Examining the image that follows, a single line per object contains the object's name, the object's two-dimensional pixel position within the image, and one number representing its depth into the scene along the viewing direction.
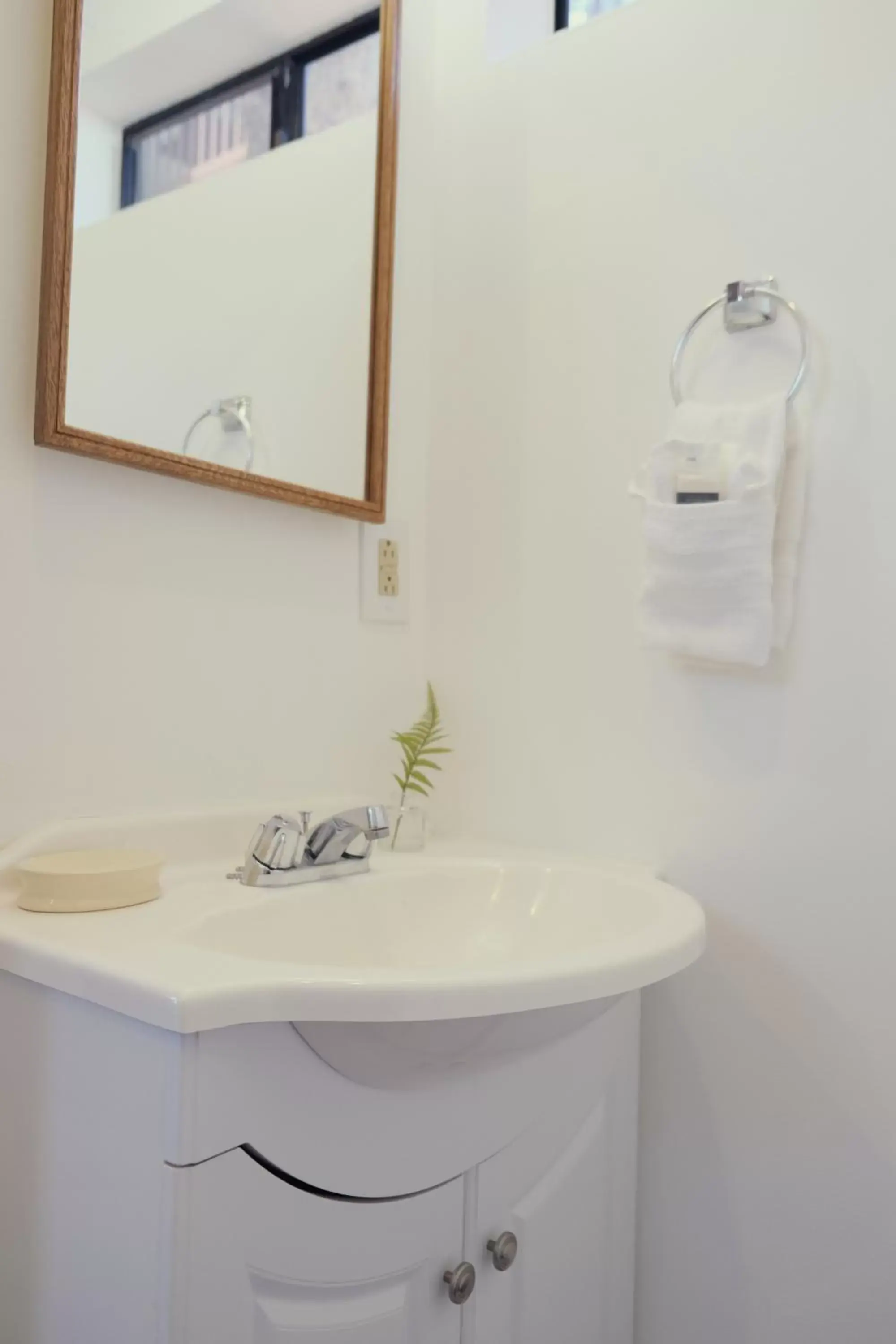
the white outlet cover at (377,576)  1.30
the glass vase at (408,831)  1.19
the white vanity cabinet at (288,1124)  0.65
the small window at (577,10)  1.37
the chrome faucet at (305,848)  1.00
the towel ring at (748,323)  1.04
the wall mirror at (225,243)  0.96
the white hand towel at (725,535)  1.00
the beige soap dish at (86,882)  0.83
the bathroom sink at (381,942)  0.66
